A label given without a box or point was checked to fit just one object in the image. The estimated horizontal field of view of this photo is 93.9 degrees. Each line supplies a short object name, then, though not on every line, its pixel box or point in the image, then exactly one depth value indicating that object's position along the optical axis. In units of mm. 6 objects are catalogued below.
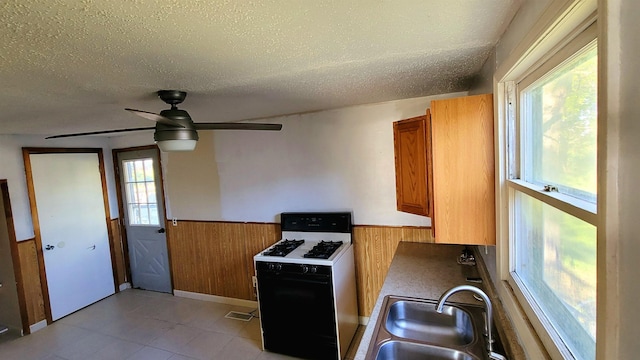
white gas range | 2633
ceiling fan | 1886
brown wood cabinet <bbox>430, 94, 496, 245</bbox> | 1557
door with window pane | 4250
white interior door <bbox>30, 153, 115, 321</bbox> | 3701
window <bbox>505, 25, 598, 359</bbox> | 803
